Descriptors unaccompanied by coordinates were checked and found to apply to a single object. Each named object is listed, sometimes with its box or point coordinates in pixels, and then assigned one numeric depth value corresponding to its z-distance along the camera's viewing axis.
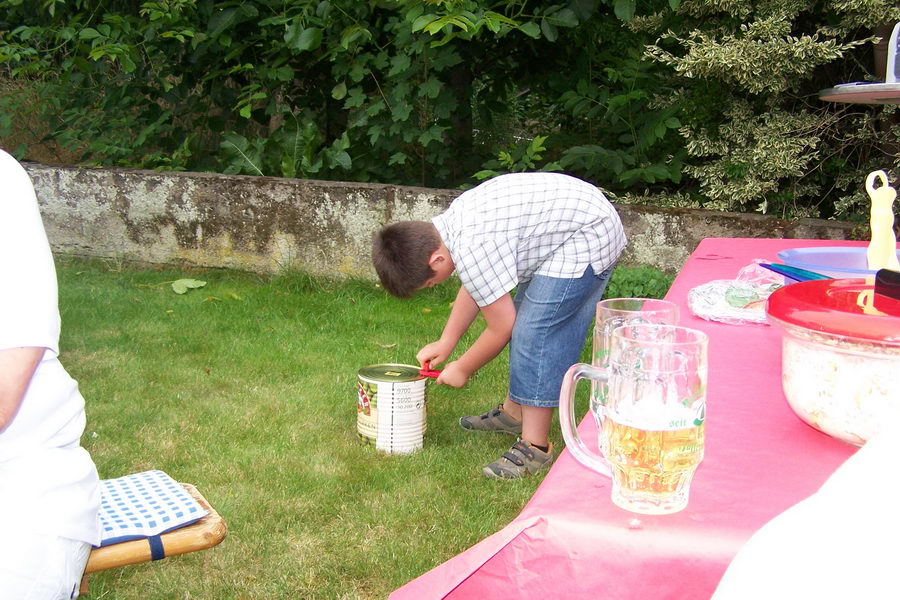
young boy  2.72
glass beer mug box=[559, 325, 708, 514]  0.90
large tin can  3.09
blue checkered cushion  1.76
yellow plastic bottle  1.47
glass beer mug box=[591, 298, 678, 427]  1.41
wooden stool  1.69
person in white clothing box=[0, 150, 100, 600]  1.45
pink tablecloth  0.90
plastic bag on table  1.82
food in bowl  0.96
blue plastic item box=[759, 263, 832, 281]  1.63
